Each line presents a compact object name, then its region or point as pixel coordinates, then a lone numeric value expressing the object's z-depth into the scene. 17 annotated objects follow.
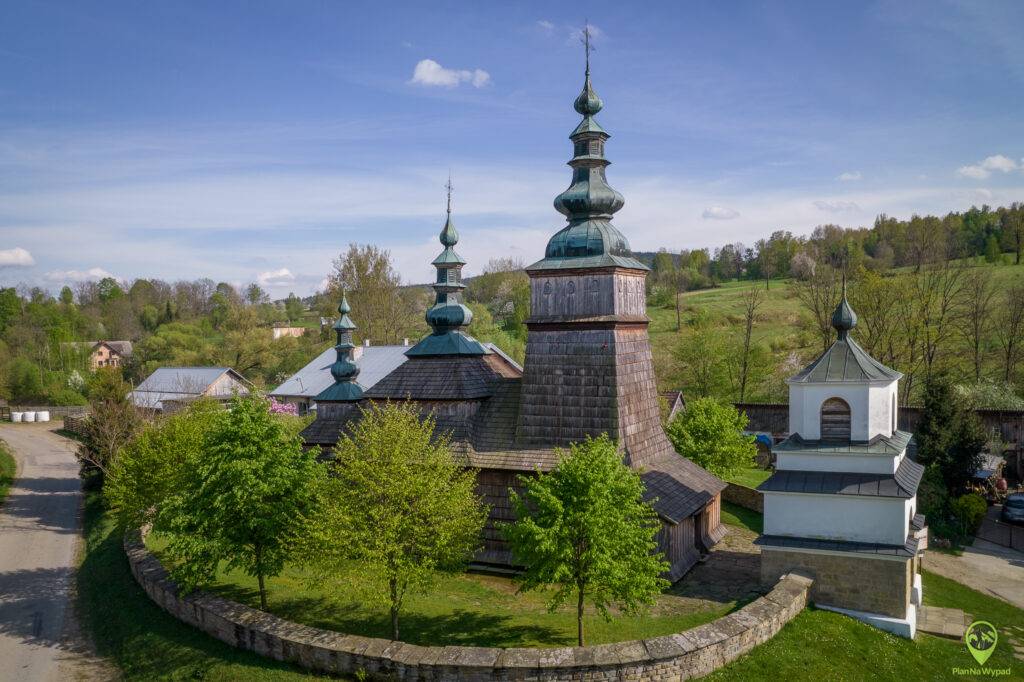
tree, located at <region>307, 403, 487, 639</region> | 13.53
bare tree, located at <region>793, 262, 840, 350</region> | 41.12
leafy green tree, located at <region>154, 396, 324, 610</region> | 15.16
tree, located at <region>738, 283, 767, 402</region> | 42.84
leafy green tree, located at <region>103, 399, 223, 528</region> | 19.69
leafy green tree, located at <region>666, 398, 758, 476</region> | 24.11
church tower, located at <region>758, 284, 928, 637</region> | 14.92
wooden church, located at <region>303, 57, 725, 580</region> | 18.66
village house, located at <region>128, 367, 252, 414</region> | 46.22
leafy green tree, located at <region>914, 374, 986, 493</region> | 24.88
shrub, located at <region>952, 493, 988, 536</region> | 22.56
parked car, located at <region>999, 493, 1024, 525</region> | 23.84
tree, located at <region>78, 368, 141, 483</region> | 29.22
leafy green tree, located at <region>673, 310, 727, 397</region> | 42.78
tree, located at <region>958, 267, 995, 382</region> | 37.00
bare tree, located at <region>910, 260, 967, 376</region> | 37.06
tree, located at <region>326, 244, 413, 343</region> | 56.22
